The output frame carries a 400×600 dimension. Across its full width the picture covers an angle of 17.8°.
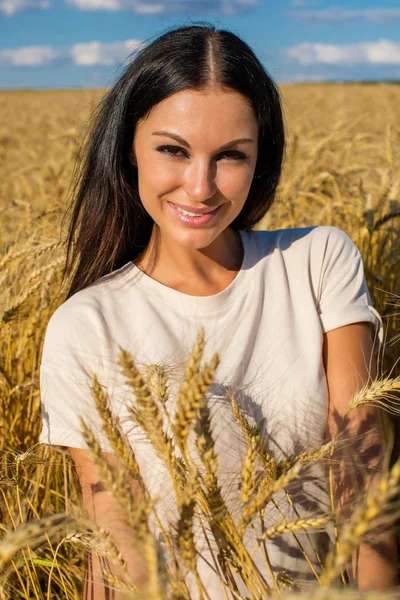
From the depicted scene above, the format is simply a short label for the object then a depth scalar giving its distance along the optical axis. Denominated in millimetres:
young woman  1244
